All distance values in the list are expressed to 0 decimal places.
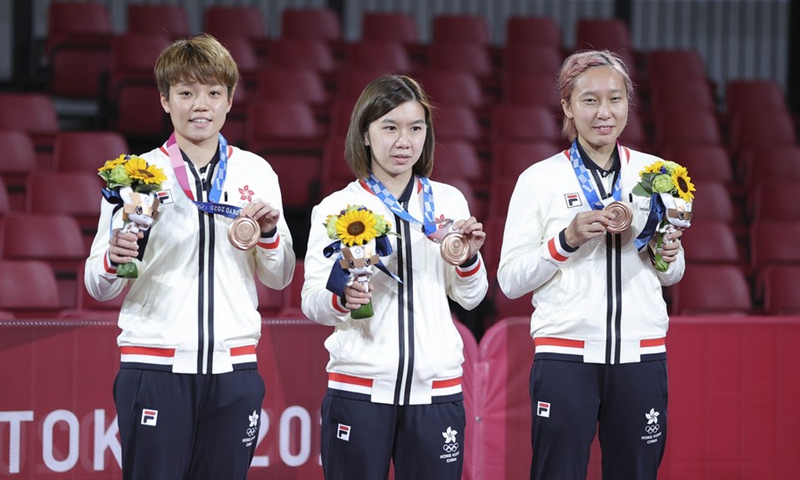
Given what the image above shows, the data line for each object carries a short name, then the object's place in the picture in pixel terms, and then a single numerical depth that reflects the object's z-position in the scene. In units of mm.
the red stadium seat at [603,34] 20547
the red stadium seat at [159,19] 18562
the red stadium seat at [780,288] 12539
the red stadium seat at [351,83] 16781
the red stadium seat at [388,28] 20391
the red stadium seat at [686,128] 17266
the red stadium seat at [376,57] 18391
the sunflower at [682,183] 6543
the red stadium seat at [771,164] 16203
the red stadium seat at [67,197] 13117
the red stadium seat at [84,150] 14312
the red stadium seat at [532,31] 20516
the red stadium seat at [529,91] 18391
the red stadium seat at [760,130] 17797
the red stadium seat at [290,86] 16797
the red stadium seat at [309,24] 19844
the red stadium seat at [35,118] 15211
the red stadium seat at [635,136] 16922
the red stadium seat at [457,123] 16578
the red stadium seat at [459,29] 20375
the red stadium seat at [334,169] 13953
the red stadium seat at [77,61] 17594
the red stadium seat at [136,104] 16062
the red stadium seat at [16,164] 13867
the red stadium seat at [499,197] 14031
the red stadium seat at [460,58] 19219
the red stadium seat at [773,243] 13758
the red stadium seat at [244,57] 17812
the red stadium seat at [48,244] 11945
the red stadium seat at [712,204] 14742
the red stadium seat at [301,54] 18297
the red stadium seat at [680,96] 18547
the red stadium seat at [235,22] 19422
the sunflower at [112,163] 5992
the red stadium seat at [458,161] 15195
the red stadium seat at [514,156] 15422
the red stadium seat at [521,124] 16937
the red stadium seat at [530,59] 19406
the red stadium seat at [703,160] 16031
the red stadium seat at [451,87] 17594
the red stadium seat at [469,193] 13672
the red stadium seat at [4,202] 12922
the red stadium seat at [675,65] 19828
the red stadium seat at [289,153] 14625
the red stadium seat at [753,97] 19000
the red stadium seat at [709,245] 13539
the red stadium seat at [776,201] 14914
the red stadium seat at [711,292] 12266
